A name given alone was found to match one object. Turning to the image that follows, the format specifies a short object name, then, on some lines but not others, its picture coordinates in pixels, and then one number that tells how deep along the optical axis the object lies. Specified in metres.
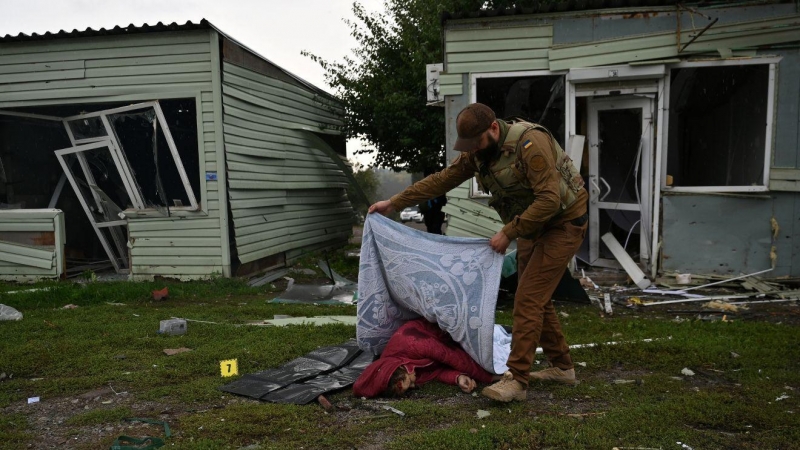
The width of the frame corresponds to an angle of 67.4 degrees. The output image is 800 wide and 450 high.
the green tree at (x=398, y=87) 13.20
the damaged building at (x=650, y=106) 7.75
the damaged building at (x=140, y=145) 8.80
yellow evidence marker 4.38
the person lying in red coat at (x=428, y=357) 4.02
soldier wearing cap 3.59
